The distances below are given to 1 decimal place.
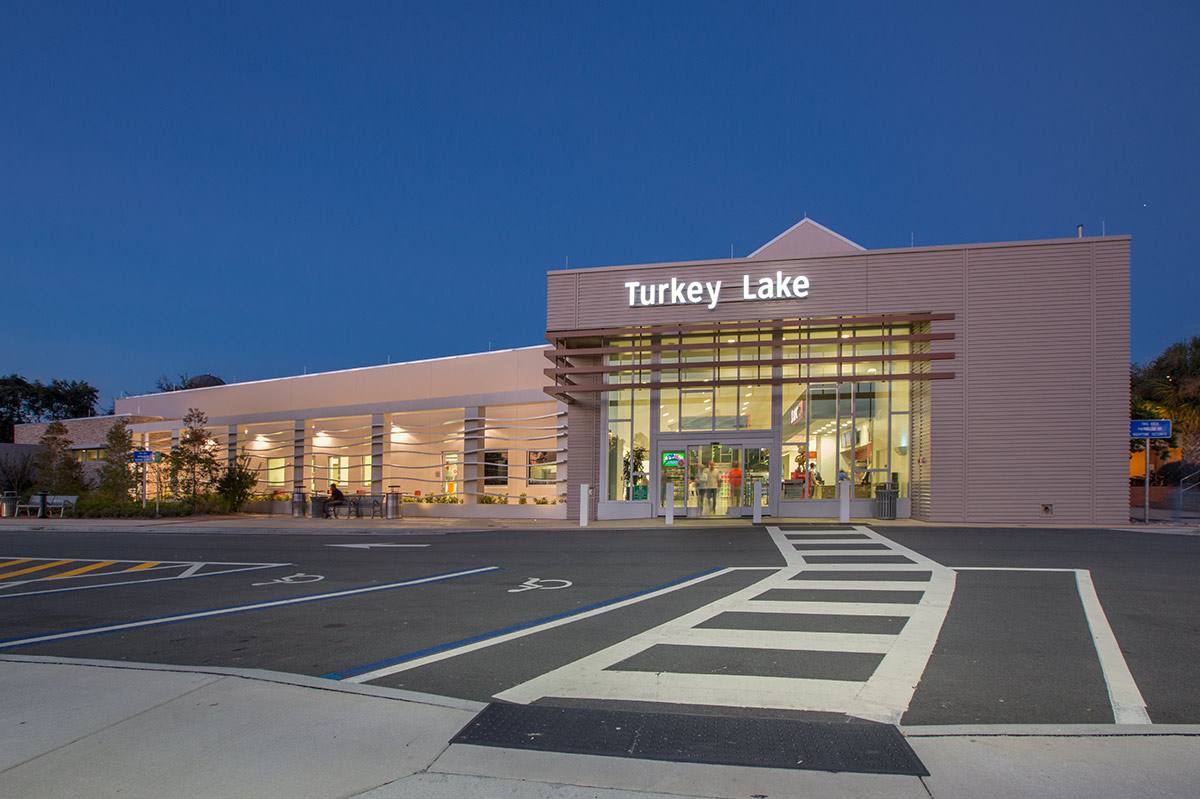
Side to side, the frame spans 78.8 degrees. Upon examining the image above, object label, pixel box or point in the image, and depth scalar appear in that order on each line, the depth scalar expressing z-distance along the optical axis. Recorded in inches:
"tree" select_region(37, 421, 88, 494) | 1243.2
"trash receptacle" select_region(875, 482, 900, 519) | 848.9
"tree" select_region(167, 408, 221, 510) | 1173.1
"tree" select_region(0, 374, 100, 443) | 2770.7
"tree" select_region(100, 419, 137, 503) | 1173.1
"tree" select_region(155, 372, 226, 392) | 2422.4
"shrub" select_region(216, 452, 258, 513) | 1197.1
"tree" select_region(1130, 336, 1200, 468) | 1288.1
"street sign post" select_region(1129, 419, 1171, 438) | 802.8
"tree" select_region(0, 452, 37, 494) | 1472.7
